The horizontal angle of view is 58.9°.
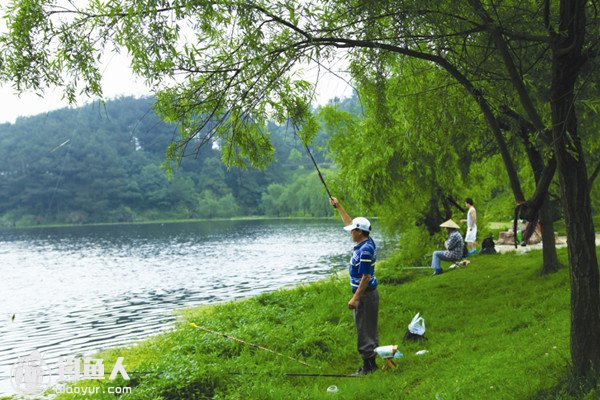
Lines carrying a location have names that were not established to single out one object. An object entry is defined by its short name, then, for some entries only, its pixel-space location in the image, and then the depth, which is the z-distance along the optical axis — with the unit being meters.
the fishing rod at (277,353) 8.95
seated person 14.72
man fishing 7.51
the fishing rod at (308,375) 7.80
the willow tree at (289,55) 5.75
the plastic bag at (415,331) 9.18
